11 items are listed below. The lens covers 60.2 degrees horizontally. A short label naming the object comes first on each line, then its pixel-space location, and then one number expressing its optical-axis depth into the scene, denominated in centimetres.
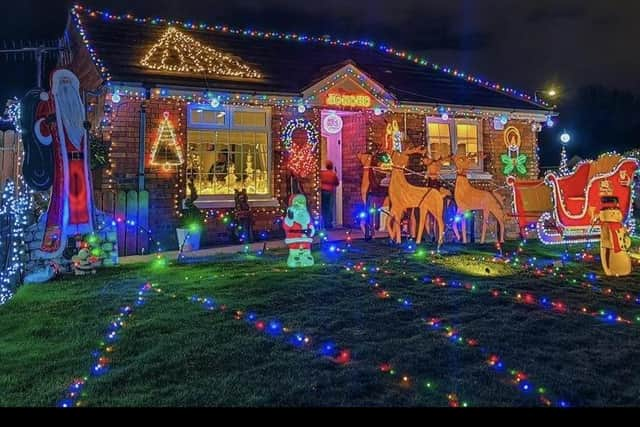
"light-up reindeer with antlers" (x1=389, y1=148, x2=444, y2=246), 934
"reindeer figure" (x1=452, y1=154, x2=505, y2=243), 930
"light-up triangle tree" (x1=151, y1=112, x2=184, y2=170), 1054
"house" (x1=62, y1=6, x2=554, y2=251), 1037
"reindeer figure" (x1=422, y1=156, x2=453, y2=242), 955
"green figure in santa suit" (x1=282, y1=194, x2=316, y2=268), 757
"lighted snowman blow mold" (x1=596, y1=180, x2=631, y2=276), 729
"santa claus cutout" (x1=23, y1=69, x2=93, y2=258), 711
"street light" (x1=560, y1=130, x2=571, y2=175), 1318
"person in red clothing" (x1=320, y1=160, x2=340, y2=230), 1191
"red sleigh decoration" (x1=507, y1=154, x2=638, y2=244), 884
